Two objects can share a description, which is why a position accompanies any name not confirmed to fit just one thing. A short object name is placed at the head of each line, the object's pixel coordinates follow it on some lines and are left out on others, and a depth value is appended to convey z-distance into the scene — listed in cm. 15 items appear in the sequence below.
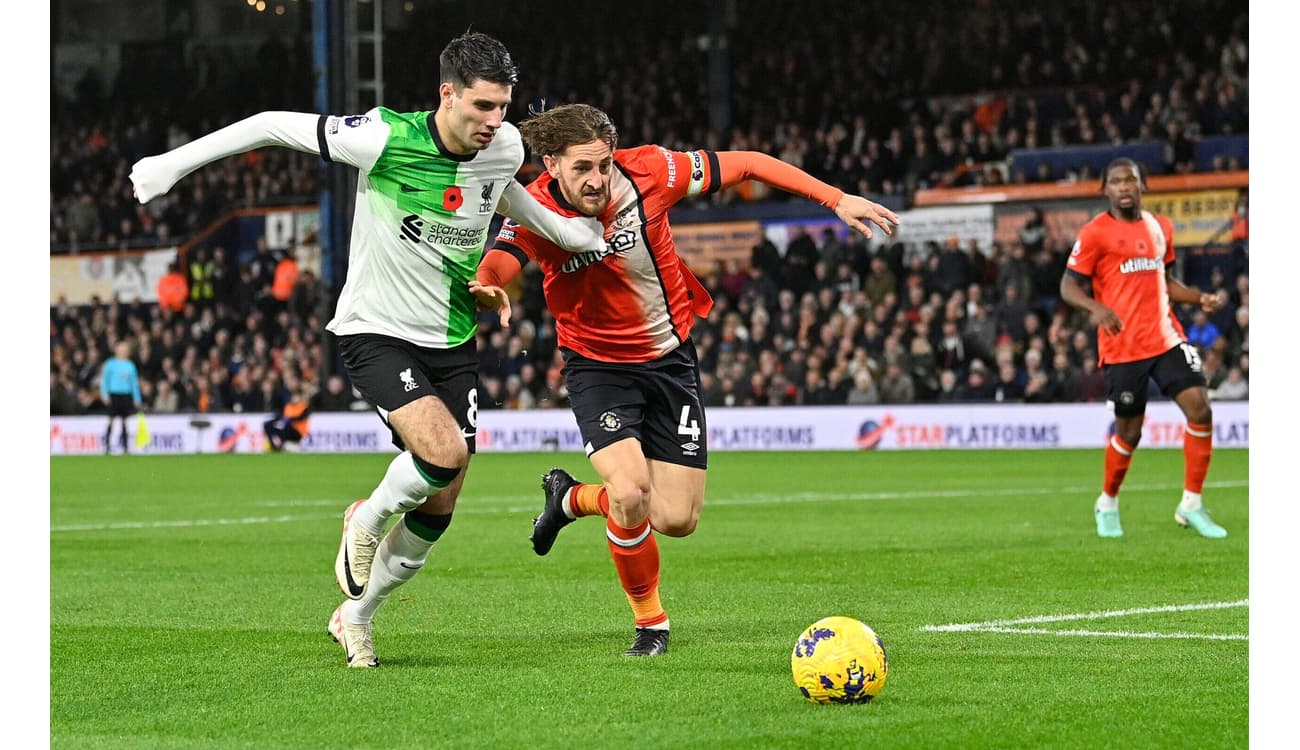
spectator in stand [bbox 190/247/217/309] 3509
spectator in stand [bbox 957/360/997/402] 2480
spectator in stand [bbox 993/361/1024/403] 2467
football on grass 560
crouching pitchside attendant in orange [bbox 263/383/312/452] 2911
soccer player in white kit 659
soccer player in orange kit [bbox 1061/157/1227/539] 1191
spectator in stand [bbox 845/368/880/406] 2595
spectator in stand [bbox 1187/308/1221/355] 2417
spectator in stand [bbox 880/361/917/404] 2562
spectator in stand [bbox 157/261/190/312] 3453
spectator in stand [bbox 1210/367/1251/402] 2344
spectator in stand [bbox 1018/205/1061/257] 2722
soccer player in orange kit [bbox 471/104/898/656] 710
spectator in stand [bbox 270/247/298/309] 3381
